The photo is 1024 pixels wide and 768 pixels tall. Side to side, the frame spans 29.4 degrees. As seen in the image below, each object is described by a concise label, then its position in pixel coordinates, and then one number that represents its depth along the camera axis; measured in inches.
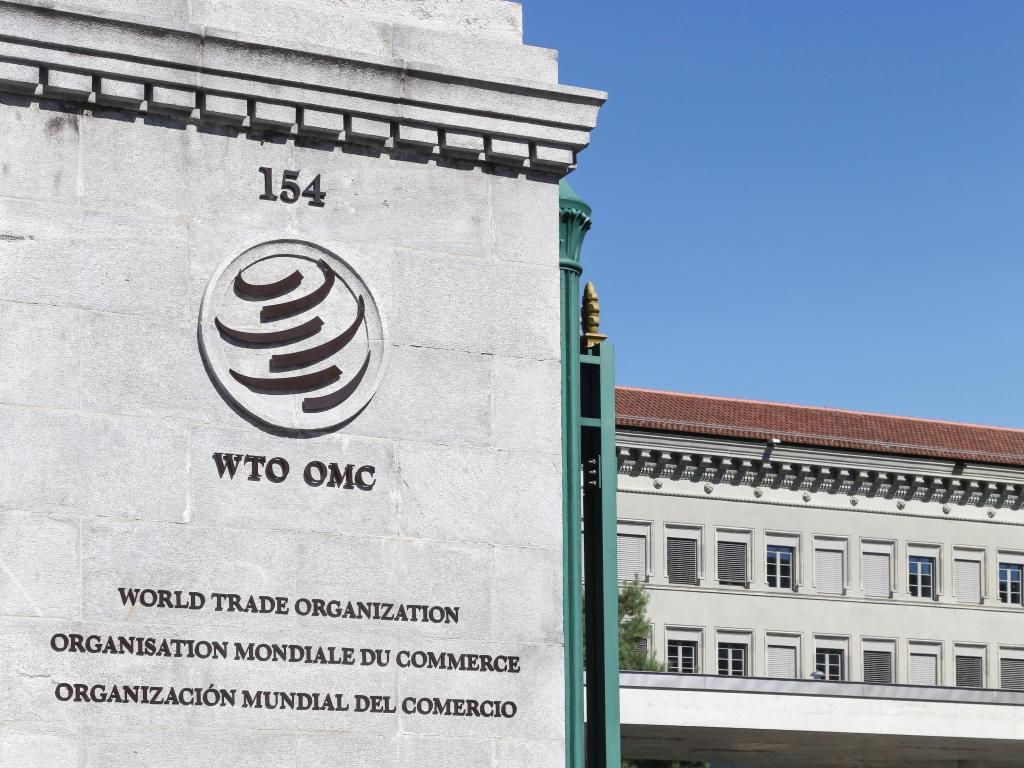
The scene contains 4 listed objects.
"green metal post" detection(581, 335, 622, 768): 515.5
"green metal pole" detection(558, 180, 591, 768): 493.7
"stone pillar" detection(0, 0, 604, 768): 442.3
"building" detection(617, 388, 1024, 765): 2933.1
